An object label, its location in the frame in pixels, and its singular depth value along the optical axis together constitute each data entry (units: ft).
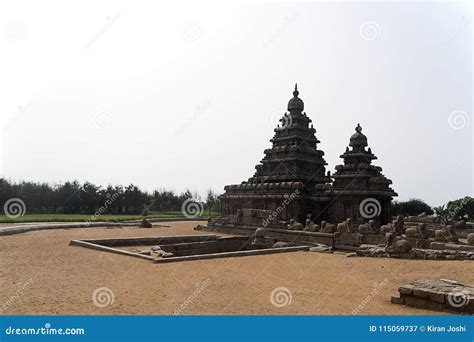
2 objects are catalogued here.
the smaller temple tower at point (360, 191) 95.71
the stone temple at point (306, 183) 97.55
